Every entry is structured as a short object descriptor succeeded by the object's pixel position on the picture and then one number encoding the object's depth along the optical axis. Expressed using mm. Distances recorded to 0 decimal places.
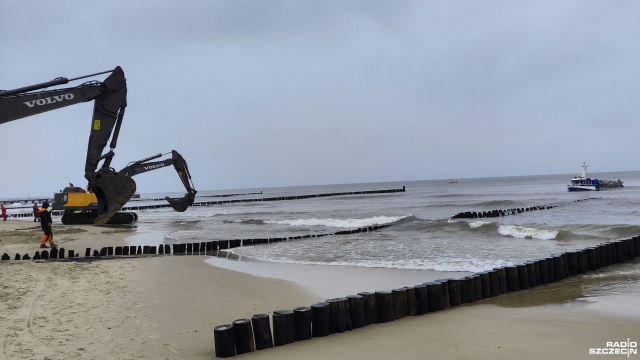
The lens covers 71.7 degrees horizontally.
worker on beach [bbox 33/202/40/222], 35347
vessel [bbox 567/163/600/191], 65688
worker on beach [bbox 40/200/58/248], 16500
